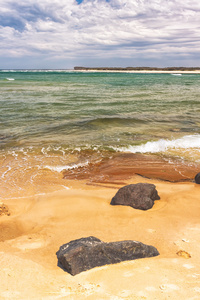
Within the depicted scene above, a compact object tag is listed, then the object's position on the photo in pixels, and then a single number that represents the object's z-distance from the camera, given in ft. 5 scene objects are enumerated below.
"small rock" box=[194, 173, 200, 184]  20.09
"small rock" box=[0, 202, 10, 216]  15.25
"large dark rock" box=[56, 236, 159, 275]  10.27
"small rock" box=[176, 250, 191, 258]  11.14
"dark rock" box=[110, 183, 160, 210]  15.85
